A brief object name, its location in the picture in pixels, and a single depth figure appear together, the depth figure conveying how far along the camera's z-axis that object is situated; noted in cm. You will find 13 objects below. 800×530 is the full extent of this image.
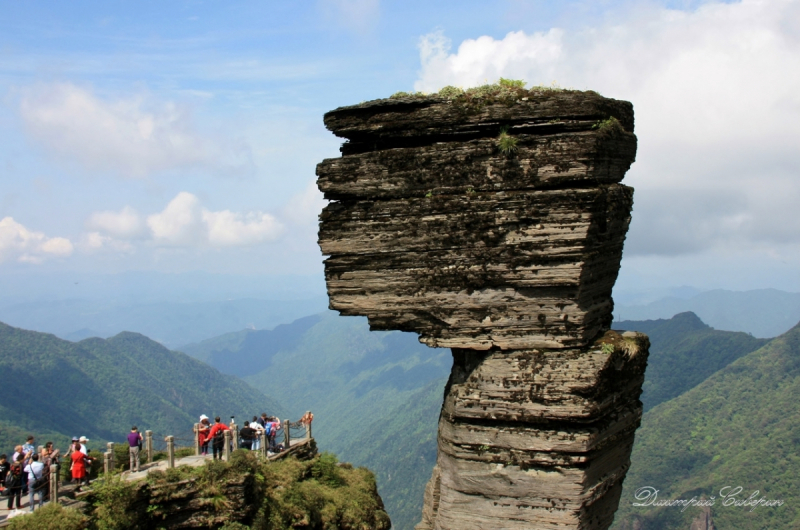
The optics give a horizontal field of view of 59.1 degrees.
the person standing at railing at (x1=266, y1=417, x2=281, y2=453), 3241
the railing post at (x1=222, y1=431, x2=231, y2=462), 2799
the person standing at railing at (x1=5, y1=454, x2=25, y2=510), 2105
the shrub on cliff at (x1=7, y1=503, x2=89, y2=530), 1967
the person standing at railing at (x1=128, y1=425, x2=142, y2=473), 2581
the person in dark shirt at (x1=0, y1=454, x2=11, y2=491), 2194
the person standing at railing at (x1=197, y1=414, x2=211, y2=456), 2871
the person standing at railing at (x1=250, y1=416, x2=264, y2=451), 3088
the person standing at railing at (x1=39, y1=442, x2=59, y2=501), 2127
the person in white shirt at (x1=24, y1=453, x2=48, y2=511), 2077
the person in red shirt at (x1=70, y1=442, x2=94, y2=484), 2314
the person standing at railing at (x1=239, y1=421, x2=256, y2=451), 3021
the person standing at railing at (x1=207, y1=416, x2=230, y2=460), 2775
